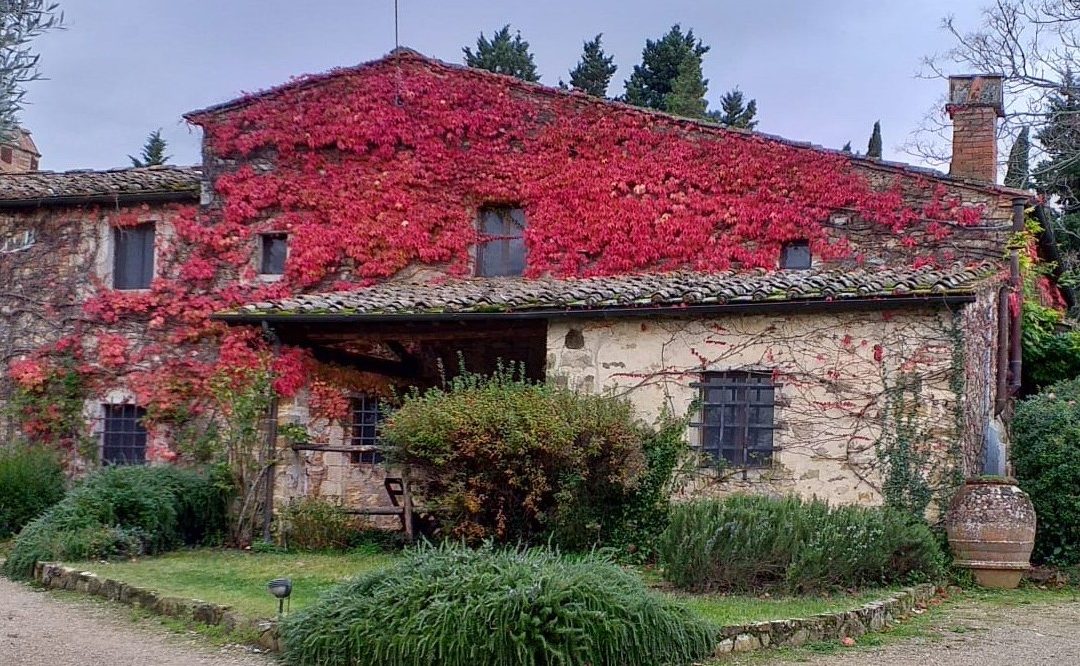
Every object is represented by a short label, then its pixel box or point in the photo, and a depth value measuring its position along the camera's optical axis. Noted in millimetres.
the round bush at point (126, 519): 11023
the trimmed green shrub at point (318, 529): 12680
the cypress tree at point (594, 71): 30766
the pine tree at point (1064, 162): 21516
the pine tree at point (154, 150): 33484
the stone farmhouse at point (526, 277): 11617
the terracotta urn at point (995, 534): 10523
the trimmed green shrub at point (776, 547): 9023
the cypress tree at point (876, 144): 28406
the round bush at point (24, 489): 13523
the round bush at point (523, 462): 10828
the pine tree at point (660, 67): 30531
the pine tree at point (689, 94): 28258
